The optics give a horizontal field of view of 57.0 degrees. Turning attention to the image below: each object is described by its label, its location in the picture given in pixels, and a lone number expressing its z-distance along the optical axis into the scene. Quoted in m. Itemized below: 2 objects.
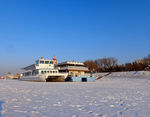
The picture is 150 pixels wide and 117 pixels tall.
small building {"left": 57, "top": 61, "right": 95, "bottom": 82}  26.19
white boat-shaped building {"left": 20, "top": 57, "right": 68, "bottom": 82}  24.73
